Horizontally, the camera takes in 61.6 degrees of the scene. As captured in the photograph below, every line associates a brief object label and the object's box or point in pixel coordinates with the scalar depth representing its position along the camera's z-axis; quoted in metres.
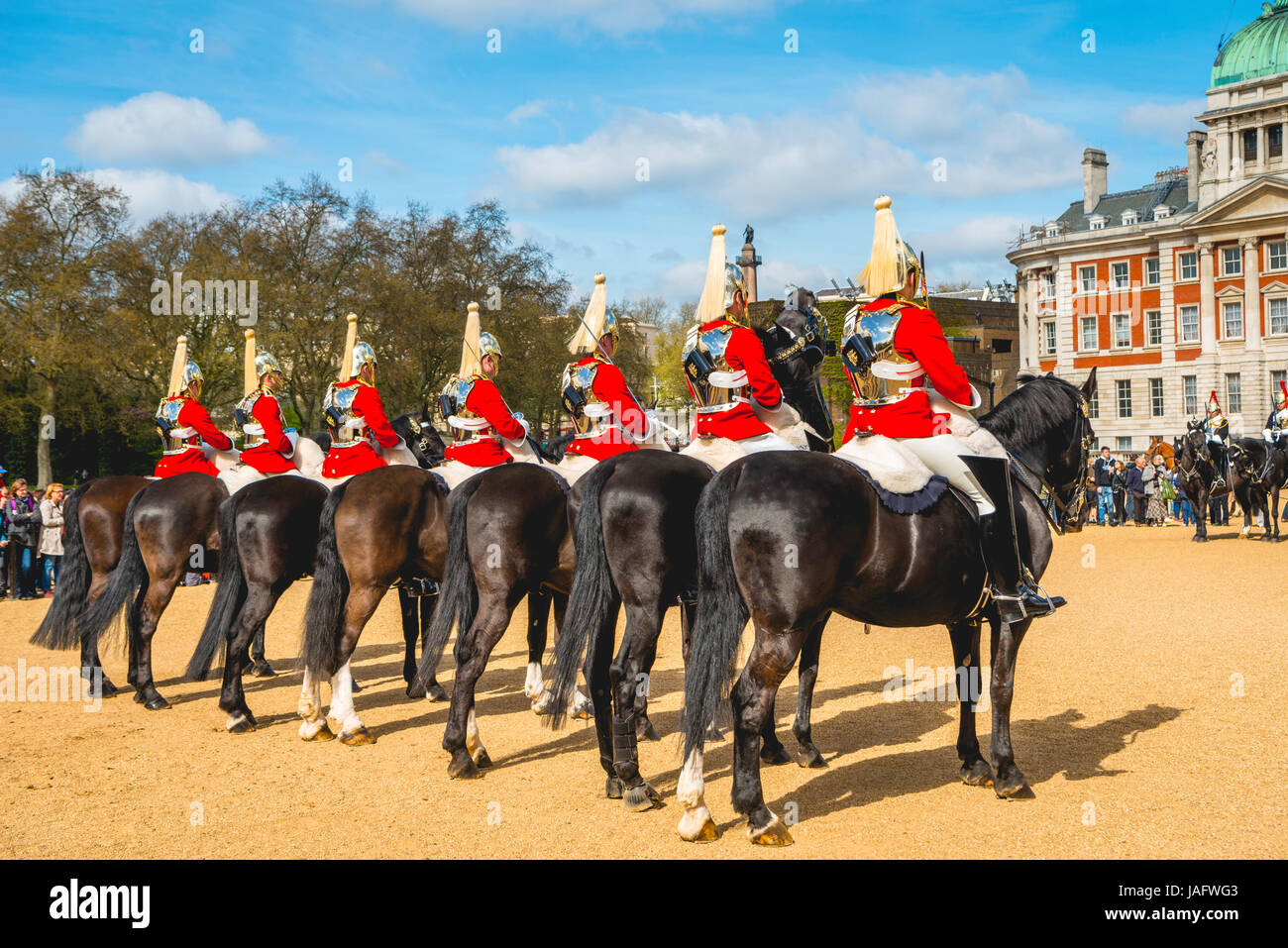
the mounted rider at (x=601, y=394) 8.70
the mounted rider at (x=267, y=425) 10.54
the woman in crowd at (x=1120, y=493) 32.38
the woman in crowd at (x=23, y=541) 19.14
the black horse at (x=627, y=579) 6.67
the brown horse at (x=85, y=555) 11.00
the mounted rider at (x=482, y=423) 9.19
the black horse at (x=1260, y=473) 23.25
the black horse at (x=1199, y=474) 24.48
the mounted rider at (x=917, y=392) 6.54
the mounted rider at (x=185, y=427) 11.48
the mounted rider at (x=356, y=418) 9.84
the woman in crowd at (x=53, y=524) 18.84
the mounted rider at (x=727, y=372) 7.24
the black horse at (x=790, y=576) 5.79
